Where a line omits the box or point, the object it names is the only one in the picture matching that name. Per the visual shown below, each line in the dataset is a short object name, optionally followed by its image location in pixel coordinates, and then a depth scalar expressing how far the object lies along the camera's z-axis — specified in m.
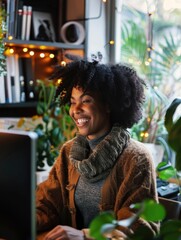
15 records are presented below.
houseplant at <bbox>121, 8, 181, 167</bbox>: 2.95
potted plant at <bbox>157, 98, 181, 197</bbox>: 1.24
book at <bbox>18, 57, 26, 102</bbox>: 2.97
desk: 1.64
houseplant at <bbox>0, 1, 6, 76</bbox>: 2.07
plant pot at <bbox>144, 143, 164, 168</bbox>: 2.90
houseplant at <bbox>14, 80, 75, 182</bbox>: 2.91
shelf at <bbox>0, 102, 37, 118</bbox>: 2.89
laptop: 1.08
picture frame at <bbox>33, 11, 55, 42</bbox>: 2.96
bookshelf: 2.81
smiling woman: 1.70
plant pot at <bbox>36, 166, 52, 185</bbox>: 2.84
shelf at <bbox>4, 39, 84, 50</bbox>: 2.75
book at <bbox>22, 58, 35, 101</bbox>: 3.01
